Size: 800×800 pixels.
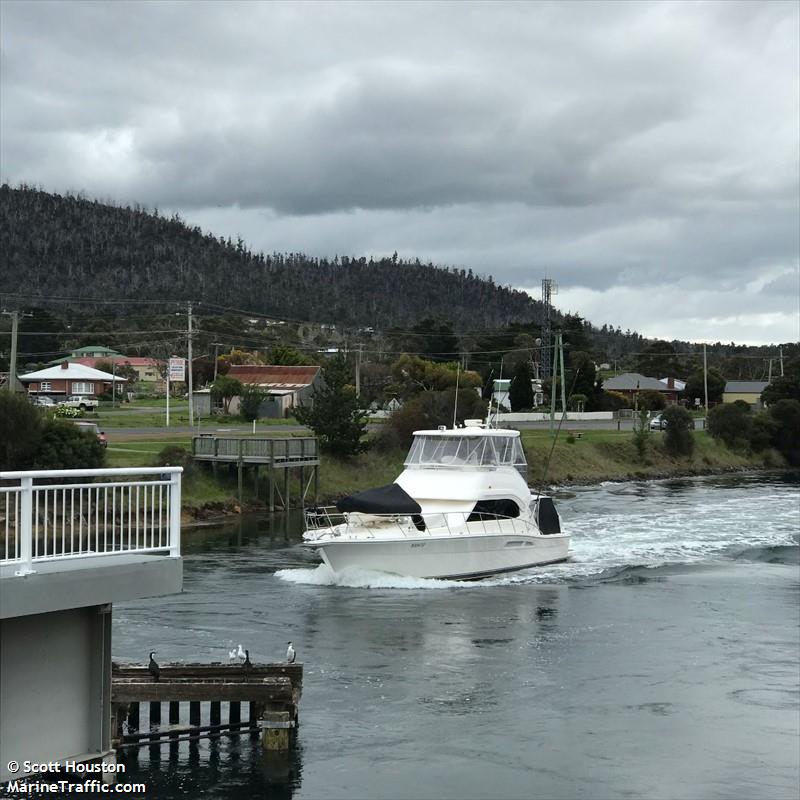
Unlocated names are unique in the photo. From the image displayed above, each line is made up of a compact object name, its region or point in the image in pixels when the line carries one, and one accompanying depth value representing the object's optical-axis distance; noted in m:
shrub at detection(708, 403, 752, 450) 93.12
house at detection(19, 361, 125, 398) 108.03
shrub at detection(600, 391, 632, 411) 116.88
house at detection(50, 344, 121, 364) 146.75
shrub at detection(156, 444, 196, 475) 53.09
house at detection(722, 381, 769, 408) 139.12
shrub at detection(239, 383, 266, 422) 83.12
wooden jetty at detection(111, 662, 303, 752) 18.91
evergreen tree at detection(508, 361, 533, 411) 107.81
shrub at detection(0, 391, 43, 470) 45.53
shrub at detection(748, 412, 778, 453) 93.75
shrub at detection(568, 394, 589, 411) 109.50
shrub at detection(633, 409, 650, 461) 84.06
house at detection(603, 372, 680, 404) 135.25
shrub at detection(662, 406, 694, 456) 87.56
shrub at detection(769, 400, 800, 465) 95.56
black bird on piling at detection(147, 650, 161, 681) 19.11
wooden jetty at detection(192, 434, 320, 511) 54.47
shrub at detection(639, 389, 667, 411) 120.20
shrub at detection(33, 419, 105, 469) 46.28
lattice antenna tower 109.50
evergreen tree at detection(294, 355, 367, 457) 63.28
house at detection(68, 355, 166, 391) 132.25
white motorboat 34.16
